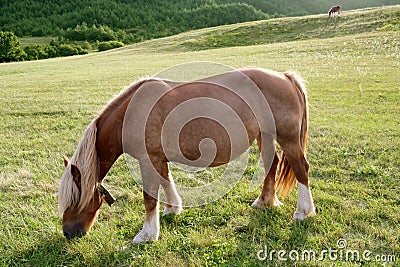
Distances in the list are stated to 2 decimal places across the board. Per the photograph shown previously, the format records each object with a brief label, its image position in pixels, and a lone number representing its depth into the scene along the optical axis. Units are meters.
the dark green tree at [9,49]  43.19
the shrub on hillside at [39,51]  45.42
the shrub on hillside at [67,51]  48.94
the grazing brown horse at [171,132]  3.09
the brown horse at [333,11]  34.90
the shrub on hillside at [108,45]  52.86
